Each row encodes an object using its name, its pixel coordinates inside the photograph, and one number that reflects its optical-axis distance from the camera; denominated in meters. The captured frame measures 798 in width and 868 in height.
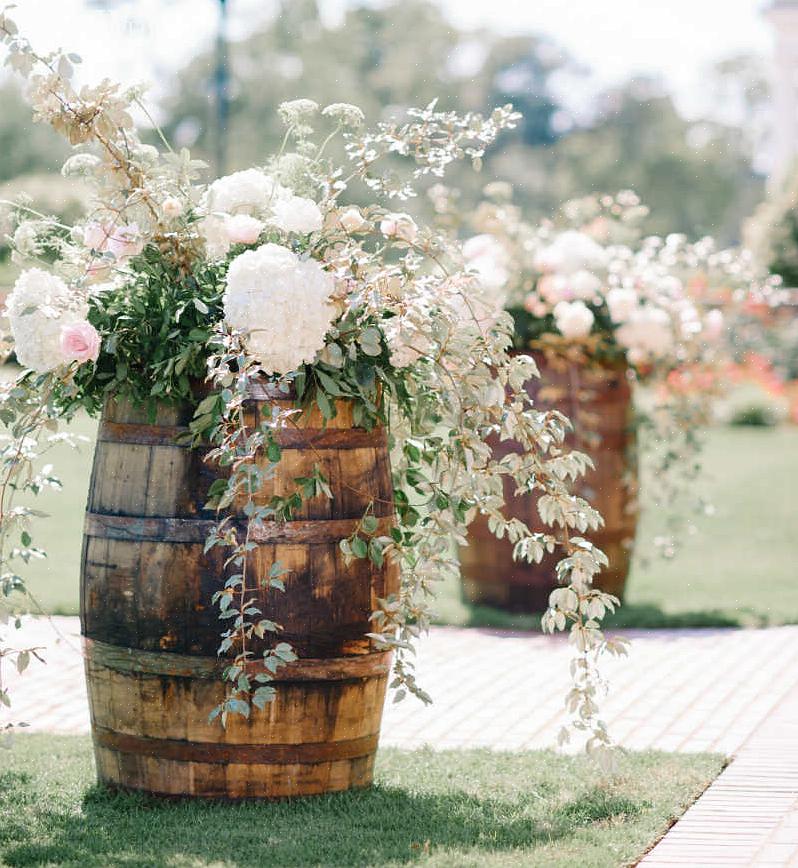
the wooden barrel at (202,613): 3.58
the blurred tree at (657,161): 59.06
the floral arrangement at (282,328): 3.40
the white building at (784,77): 45.31
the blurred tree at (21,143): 47.81
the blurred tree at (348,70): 47.88
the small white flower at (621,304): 6.82
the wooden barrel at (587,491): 6.97
